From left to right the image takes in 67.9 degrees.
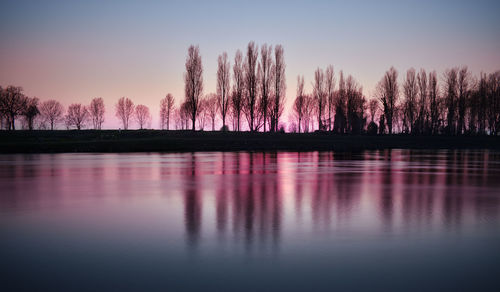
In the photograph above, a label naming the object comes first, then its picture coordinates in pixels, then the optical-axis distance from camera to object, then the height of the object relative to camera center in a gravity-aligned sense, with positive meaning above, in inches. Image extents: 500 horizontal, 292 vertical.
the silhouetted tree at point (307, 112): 3710.6 +319.5
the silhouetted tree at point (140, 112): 4462.6 +390.0
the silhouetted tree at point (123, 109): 4131.4 +387.8
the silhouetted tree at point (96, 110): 4042.6 +365.2
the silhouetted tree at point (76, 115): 4030.5 +319.0
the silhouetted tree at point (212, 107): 4030.5 +408.7
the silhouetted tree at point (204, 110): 4082.4 +381.3
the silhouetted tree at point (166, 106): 4069.9 +405.7
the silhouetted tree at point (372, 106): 3779.5 +378.6
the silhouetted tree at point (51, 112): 4035.4 +353.5
